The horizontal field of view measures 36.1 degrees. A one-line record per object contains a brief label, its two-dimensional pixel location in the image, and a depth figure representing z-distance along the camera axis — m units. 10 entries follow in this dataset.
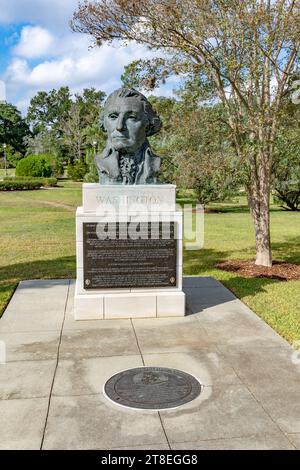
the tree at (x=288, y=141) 10.48
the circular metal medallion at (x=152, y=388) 4.66
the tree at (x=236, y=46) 9.69
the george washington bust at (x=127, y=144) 7.55
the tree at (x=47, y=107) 84.31
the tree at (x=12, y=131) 75.69
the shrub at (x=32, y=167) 48.81
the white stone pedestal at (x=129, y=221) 7.32
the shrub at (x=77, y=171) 49.94
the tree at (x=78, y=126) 62.78
